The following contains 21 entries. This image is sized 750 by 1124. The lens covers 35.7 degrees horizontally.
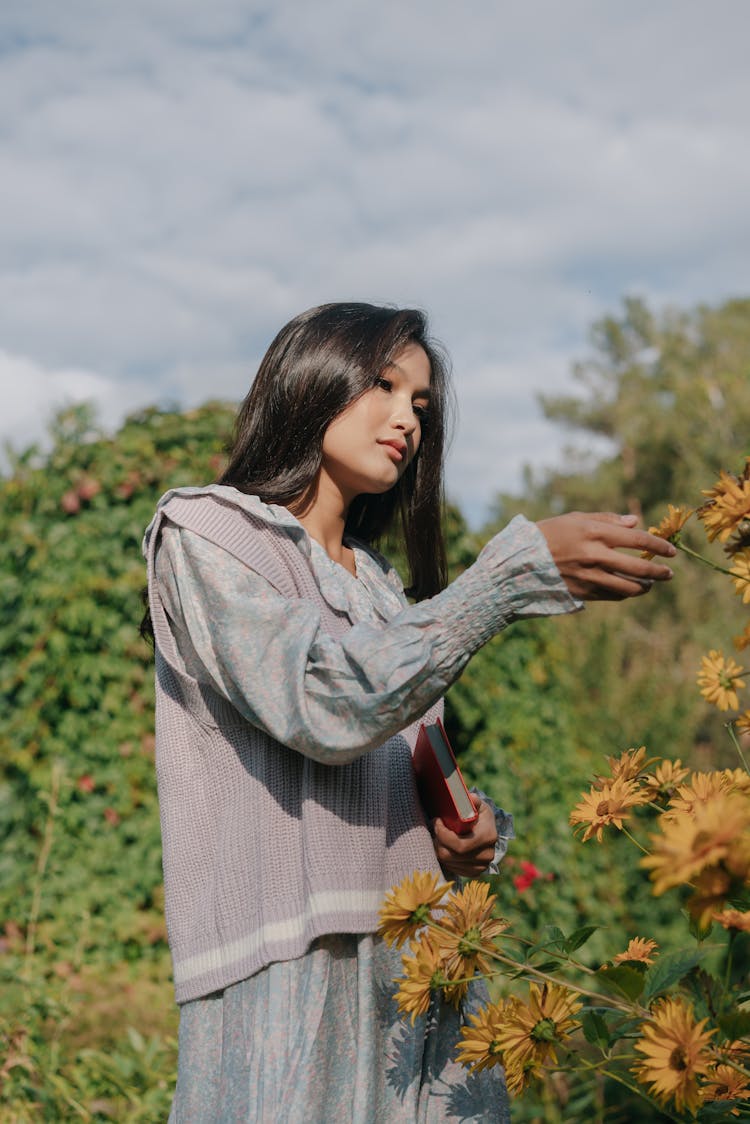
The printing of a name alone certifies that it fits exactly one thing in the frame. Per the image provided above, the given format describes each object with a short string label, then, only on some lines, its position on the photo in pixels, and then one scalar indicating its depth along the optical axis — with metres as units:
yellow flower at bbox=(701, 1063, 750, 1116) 1.05
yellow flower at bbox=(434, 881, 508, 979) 1.11
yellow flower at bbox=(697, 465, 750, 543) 1.00
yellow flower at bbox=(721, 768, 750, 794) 1.08
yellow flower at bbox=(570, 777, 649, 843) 1.18
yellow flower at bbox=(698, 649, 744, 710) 1.12
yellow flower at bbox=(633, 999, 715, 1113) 0.92
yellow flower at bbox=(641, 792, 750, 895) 0.76
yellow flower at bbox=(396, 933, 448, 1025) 1.10
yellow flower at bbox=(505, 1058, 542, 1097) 1.08
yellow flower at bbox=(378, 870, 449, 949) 1.09
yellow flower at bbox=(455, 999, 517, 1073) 1.11
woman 1.17
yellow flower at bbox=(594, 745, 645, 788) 1.20
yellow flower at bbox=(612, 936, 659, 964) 1.27
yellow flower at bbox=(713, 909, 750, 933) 0.91
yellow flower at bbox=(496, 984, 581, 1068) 1.08
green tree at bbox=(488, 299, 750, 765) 6.24
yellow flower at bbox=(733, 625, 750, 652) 1.05
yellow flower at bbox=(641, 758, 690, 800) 1.18
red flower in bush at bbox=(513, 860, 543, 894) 3.20
